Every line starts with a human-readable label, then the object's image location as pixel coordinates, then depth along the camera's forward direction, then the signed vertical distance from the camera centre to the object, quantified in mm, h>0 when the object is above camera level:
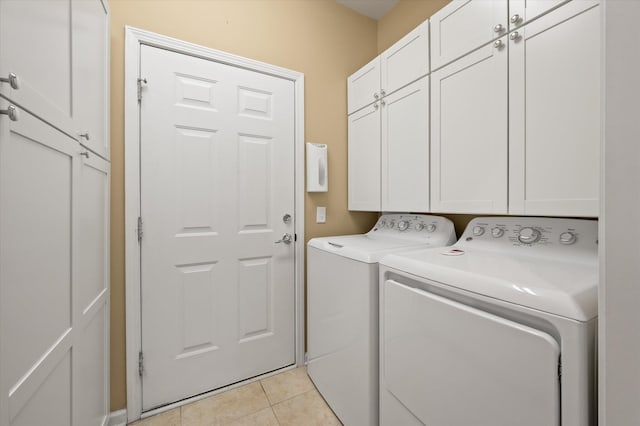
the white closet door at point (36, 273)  592 -164
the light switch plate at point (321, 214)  2098 -24
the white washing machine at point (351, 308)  1292 -532
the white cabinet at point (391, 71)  1532 +919
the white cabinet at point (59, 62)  621 +446
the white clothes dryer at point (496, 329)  667 -356
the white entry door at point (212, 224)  1577 -83
